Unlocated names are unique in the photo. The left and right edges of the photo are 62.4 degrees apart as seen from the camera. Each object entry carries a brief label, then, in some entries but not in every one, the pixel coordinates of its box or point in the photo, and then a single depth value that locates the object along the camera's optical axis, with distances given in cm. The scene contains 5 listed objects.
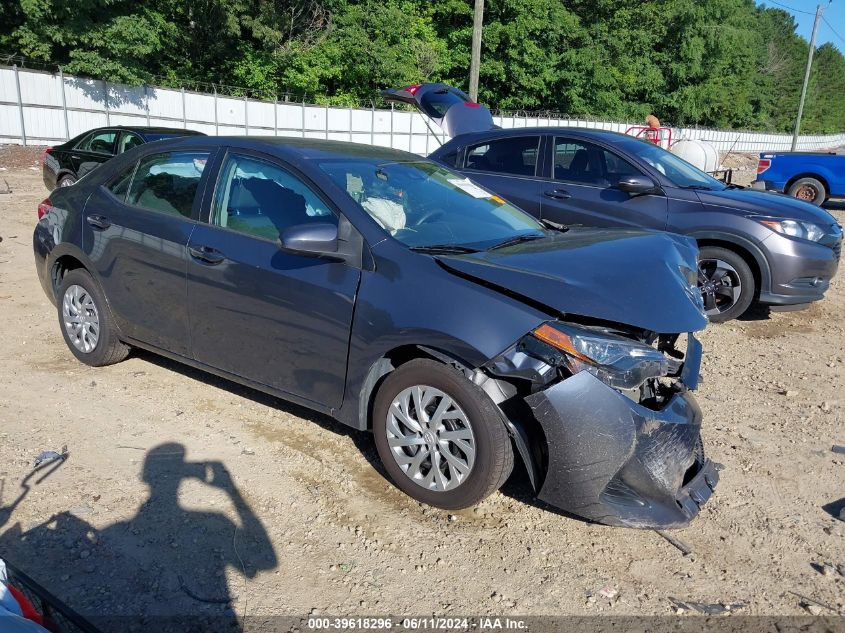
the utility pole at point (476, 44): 1898
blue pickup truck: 1491
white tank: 1524
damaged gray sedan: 306
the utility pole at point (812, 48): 4188
